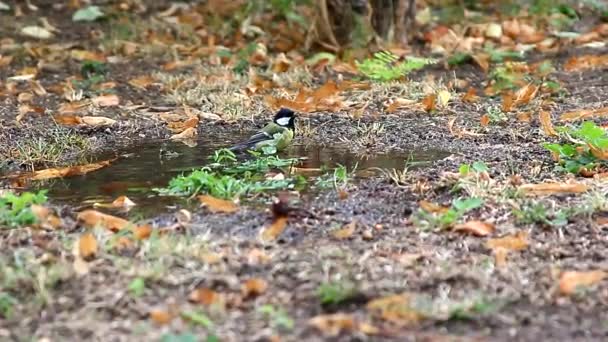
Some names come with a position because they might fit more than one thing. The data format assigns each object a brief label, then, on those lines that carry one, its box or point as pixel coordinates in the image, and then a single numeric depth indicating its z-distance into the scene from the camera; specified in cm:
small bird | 1065
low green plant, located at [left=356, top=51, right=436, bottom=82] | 1447
